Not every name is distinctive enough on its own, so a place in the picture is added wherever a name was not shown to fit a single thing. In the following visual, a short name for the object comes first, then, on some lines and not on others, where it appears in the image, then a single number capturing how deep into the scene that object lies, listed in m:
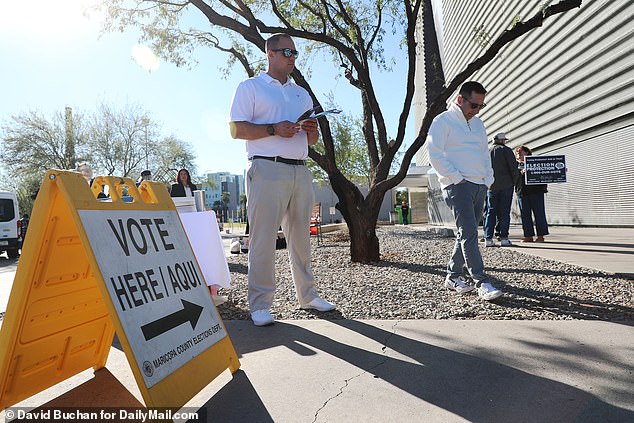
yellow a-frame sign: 1.76
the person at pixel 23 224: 16.18
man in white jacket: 3.94
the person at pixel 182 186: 7.15
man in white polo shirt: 3.35
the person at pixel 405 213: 26.67
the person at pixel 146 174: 5.76
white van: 14.88
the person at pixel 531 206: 8.72
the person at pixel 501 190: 8.11
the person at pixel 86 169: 4.68
